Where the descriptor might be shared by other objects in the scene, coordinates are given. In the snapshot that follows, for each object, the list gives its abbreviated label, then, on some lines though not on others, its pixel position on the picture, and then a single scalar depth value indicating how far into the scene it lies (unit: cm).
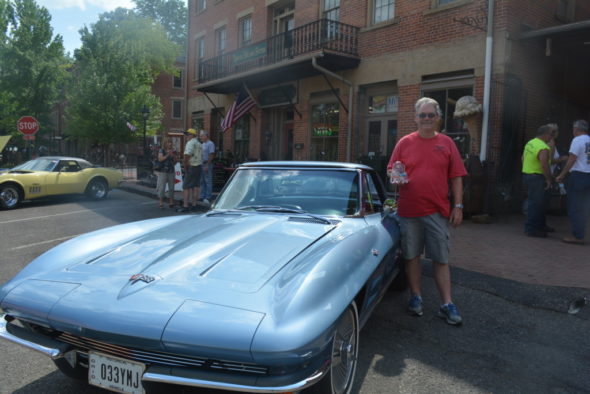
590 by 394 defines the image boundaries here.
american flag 1562
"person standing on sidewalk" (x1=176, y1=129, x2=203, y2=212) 970
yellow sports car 1077
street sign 1590
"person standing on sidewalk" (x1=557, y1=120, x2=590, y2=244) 662
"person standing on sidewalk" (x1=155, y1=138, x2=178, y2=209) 1041
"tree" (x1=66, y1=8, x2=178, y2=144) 2862
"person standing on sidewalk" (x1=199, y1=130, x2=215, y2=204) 1153
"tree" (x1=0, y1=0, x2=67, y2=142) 2730
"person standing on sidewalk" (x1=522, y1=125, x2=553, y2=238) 688
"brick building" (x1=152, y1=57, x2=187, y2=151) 4425
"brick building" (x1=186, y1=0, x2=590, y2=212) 951
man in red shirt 369
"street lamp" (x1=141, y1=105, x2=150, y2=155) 1991
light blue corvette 183
